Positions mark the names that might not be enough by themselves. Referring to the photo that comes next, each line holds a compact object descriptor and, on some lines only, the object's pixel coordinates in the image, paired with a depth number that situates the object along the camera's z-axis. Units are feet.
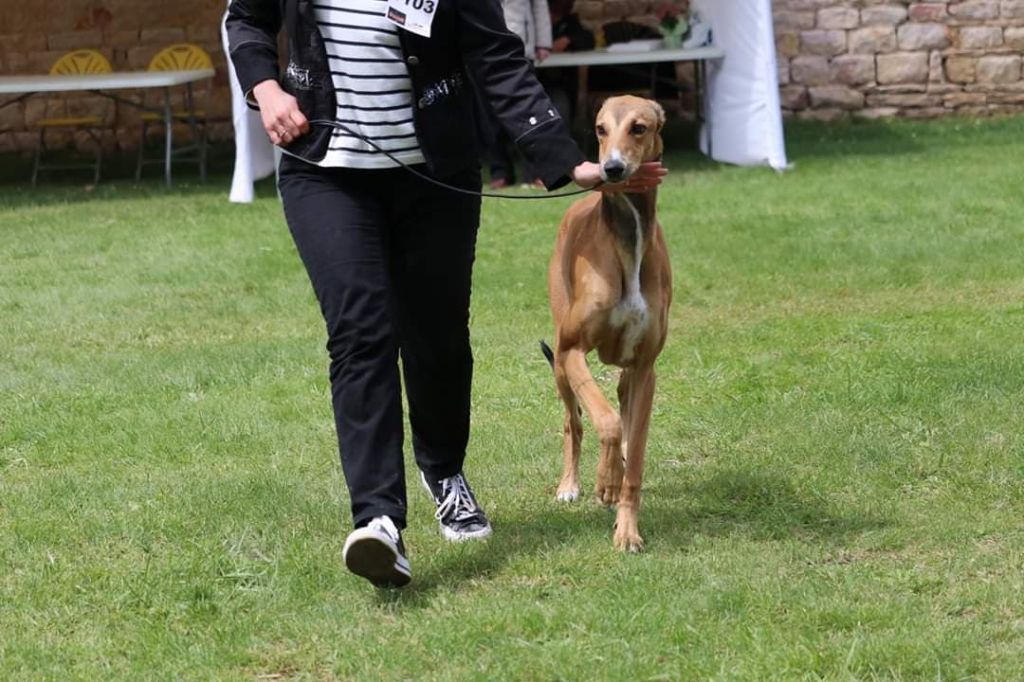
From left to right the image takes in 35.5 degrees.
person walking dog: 13.53
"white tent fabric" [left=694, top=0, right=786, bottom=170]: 42.42
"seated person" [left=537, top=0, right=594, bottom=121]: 46.65
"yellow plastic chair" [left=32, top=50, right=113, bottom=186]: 52.61
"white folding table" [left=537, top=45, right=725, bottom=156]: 44.24
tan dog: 14.92
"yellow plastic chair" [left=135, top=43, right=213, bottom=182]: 49.88
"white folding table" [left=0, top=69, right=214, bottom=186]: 43.65
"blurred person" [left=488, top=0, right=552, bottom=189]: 40.75
